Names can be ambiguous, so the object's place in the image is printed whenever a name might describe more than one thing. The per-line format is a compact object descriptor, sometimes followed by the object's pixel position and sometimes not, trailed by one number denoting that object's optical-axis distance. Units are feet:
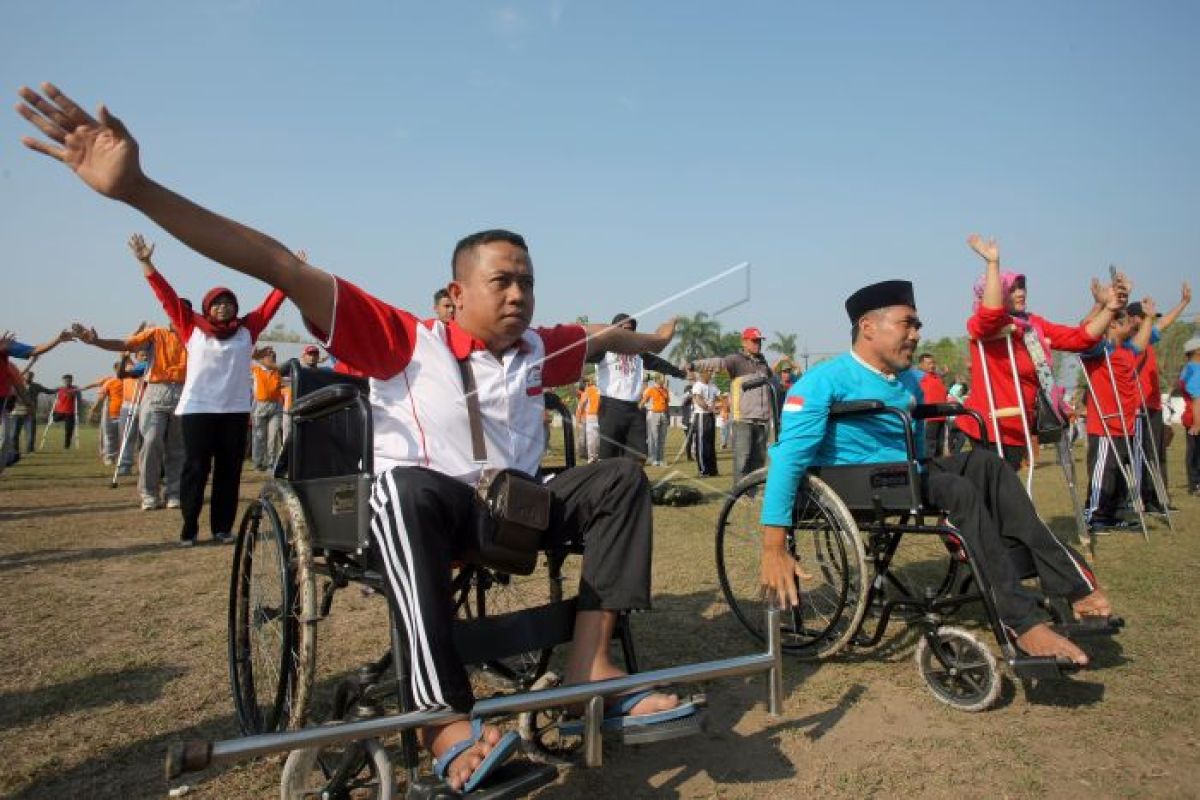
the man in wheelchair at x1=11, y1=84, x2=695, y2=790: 6.21
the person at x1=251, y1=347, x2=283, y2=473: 41.45
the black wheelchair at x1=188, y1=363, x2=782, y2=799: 5.98
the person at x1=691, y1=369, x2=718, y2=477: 44.80
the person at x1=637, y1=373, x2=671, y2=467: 52.46
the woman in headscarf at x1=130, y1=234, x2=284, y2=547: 20.62
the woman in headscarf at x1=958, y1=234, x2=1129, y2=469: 15.43
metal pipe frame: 5.16
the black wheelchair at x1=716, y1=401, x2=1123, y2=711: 9.45
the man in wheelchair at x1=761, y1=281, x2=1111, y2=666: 9.53
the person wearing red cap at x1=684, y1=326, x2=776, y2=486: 27.73
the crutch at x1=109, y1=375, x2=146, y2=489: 38.21
